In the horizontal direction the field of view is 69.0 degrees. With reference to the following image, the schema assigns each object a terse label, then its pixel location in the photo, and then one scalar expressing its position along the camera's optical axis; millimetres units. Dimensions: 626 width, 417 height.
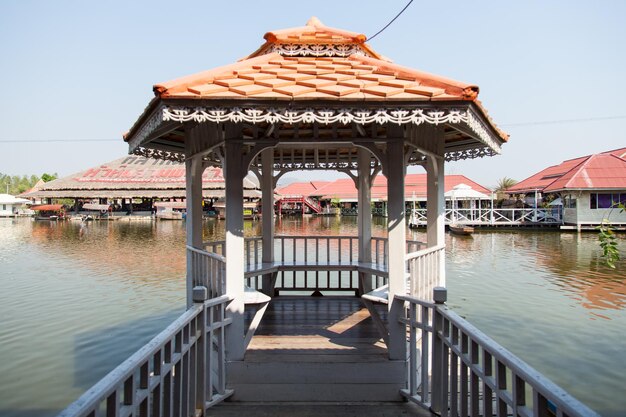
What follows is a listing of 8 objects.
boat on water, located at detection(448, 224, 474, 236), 28125
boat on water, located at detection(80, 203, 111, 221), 45562
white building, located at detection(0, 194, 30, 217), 53844
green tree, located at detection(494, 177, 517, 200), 60688
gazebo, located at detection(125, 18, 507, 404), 3842
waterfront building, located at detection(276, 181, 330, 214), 53406
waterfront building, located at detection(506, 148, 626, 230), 30219
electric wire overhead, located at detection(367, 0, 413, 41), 7117
